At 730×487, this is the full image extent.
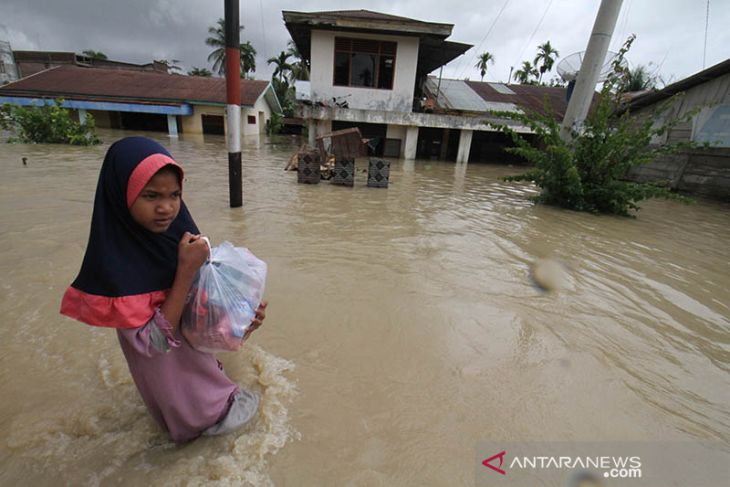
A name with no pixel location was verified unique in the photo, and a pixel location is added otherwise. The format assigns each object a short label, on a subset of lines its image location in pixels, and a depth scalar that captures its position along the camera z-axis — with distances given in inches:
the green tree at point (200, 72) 1686.6
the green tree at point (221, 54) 1445.7
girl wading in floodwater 45.7
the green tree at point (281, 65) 1454.2
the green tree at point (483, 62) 1833.2
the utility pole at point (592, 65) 317.4
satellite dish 350.0
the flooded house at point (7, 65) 1049.5
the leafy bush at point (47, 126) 512.7
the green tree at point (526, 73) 1750.7
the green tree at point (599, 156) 276.8
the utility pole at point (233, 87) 185.8
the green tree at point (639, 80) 776.9
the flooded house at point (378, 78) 546.0
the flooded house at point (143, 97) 774.5
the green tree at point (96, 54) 1583.2
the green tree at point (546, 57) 1738.4
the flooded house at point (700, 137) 402.9
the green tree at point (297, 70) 1379.2
